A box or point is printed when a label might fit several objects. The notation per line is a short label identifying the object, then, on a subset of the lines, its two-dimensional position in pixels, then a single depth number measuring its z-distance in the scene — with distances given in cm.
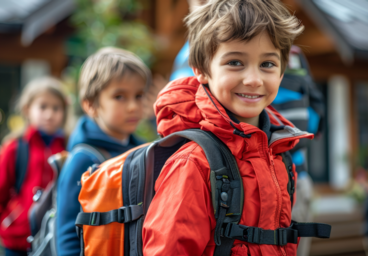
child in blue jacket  158
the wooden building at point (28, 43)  529
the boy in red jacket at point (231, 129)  100
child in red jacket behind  234
